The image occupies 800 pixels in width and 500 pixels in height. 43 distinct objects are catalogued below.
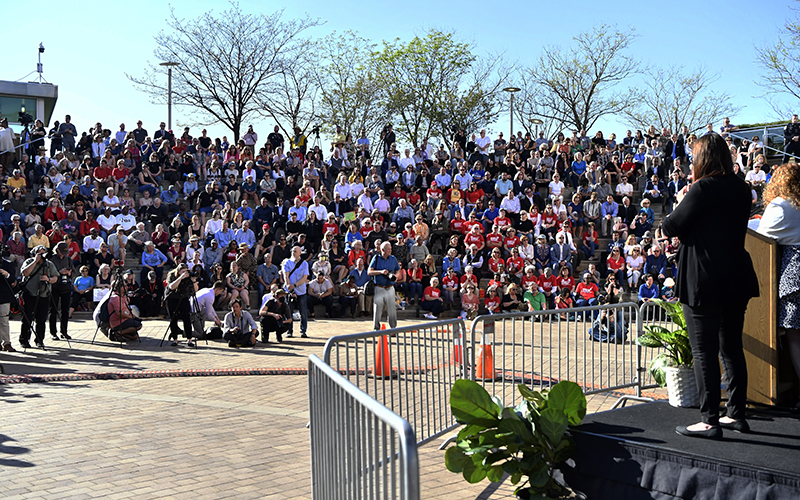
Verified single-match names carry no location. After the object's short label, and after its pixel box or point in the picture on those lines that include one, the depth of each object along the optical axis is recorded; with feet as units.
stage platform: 12.58
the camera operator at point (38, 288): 44.39
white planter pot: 17.61
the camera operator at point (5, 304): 39.99
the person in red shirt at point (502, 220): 70.71
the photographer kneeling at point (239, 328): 45.68
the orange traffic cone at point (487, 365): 29.66
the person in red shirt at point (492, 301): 62.18
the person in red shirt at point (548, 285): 64.54
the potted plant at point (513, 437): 13.70
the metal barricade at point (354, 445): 8.44
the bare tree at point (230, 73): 135.03
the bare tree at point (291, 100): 140.05
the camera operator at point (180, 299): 46.81
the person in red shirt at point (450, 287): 65.00
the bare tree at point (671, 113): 168.86
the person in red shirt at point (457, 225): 71.51
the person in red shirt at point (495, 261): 66.08
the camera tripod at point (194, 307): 47.96
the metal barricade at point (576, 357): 24.04
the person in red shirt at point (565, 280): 64.28
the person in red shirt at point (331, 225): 69.37
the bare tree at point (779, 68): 119.34
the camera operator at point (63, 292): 47.70
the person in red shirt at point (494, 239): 68.59
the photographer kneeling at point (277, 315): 47.83
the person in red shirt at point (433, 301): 63.57
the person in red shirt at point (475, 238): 68.03
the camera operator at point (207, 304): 49.11
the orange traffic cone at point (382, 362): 18.86
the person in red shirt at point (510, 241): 68.69
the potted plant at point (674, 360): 17.65
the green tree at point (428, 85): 152.97
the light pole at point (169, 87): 119.75
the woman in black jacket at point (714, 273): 14.26
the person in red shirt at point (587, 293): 61.57
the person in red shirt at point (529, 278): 63.82
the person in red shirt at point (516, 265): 65.98
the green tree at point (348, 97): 148.77
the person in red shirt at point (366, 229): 69.97
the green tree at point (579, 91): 164.55
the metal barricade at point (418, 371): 19.16
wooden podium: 16.88
